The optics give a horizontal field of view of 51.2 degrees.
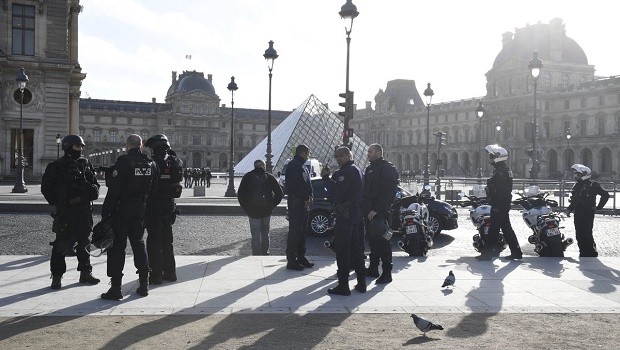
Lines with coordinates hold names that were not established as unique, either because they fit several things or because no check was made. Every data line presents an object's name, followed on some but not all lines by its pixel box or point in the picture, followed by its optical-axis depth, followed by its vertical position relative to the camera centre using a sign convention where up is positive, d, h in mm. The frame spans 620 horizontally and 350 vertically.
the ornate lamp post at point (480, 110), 28934 +2947
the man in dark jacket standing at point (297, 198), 7777 -301
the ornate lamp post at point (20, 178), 22844 -289
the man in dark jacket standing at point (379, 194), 6754 -206
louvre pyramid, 40594 +2448
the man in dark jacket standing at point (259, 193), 8734 -270
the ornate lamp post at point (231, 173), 24841 -15
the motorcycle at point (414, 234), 9086 -837
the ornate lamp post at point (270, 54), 21469 +3949
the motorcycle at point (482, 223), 8953 -680
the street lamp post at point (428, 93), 26500 +3397
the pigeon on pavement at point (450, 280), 6421 -1041
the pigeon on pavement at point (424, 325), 4586 -1066
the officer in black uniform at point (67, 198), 6297 -274
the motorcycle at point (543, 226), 9188 -718
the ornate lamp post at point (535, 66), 19422 +3347
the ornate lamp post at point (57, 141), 29180 +1335
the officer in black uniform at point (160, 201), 6516 -299
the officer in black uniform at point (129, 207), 5816 -326
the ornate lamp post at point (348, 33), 13062 +2927
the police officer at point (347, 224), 6262 -489
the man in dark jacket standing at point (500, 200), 8562 -319
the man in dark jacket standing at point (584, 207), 9359 -434
